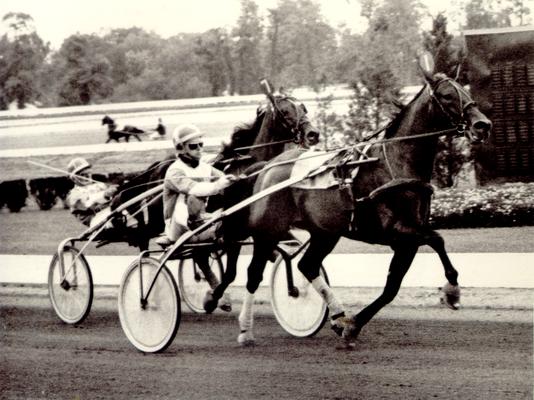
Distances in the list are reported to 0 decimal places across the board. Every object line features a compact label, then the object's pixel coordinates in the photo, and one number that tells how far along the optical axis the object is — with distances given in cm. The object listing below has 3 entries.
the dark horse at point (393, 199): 1227
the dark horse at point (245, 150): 1628
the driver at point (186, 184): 1412
